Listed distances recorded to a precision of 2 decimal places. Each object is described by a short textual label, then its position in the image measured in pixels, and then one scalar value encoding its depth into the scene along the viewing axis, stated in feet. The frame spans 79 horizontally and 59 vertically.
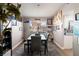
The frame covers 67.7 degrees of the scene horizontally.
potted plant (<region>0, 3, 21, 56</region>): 3.49
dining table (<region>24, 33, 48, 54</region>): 4.54
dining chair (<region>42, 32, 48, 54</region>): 4.49
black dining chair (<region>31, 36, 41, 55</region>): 5.11
